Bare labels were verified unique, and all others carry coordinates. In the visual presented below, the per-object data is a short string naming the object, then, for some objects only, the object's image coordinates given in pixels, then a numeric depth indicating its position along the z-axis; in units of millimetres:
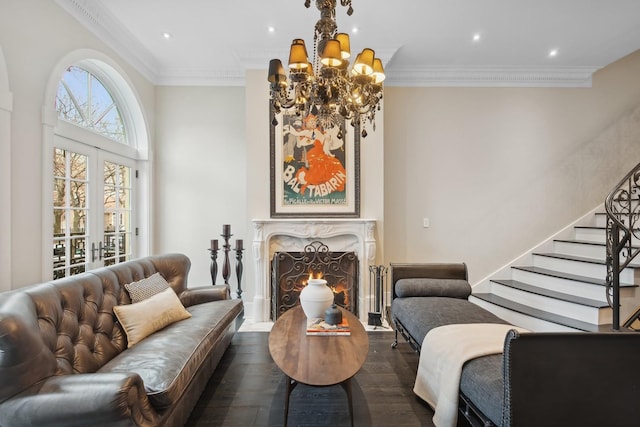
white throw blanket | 1790
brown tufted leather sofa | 1287
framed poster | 3836
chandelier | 1990
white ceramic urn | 2393
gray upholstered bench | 1370
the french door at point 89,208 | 2811
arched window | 2734
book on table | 2195
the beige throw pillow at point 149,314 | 2162
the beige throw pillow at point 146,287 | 2404
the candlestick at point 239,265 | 3811
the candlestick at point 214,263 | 3830
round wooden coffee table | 1659
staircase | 2959
